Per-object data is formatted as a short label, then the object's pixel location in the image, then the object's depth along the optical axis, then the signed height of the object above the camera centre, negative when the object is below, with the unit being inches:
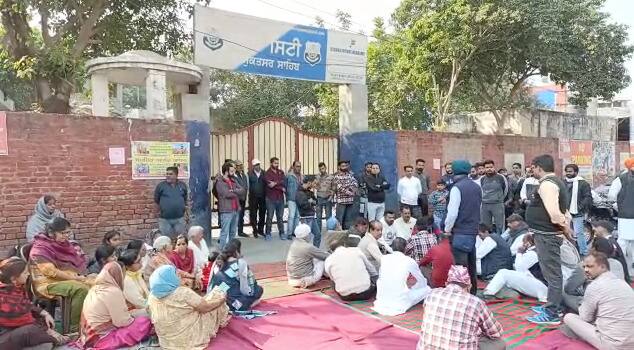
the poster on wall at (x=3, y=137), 280.7 +12.0
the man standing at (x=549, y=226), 203.6 -29.1
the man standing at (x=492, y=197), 363.3 -30.5
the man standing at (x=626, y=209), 290.0 -32.0
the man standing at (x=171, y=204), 313.9 -28.3
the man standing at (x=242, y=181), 372.6 -17.8
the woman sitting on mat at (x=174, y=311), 184.2 -55.5
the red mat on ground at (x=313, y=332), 191.0 -69.4
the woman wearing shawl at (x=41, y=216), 268.4 -30.3
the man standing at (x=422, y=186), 420.0 -25.3
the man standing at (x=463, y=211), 229.0 -25.1
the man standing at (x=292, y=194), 388.5 -28.8
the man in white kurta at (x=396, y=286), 226.5 -58.1
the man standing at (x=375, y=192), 393.4 -28.0
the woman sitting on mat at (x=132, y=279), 204.8 -48.8
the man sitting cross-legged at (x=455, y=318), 139.9 -44.9
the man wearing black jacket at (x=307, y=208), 364.5 -36.6
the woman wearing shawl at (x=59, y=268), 202.8 -45.6
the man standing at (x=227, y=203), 344.8 -31.0
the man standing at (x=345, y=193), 382.3 -27.7
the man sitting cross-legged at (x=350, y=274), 241.6 -55.6
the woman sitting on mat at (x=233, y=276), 222.7 -51.6
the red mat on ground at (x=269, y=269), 297.6 -67.7
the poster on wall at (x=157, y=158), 328.0 -0.5
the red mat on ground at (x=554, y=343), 181.6 -68.4
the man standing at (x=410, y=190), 403.9 -27.9
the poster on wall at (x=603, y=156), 677.3 -4.3
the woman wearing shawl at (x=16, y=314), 170.2 -52.0
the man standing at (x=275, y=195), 390.6 -29.7
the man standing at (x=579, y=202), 337.1 -32.2
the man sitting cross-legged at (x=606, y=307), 163.8 -50.0
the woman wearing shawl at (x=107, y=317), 185.5 -57.8
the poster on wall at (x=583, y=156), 644.7 -3.7
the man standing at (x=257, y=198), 395.2 -32.2
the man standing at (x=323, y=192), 392.8 -27.6
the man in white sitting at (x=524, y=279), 238.7 -59.3
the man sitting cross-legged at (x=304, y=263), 267.6 -56.3
